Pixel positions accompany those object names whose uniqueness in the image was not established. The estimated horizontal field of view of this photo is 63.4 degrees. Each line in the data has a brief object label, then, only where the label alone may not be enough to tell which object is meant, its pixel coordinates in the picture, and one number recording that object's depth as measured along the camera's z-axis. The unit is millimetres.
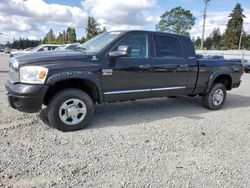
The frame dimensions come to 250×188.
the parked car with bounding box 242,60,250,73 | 18905
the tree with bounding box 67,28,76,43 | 45139
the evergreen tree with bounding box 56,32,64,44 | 49236
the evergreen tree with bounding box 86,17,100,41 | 38337
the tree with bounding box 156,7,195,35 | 59411
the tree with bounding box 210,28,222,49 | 72646
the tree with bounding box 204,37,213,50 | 74239
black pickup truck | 3414
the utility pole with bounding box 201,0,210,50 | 30459
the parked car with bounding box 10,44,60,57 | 14564
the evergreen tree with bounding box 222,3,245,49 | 52901
